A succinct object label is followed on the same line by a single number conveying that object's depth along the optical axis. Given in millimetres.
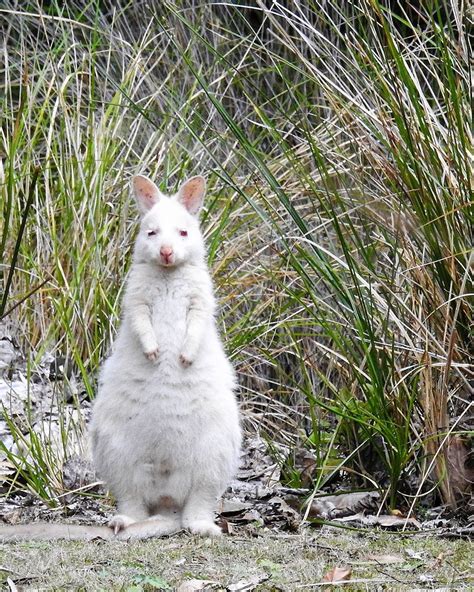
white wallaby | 7789
